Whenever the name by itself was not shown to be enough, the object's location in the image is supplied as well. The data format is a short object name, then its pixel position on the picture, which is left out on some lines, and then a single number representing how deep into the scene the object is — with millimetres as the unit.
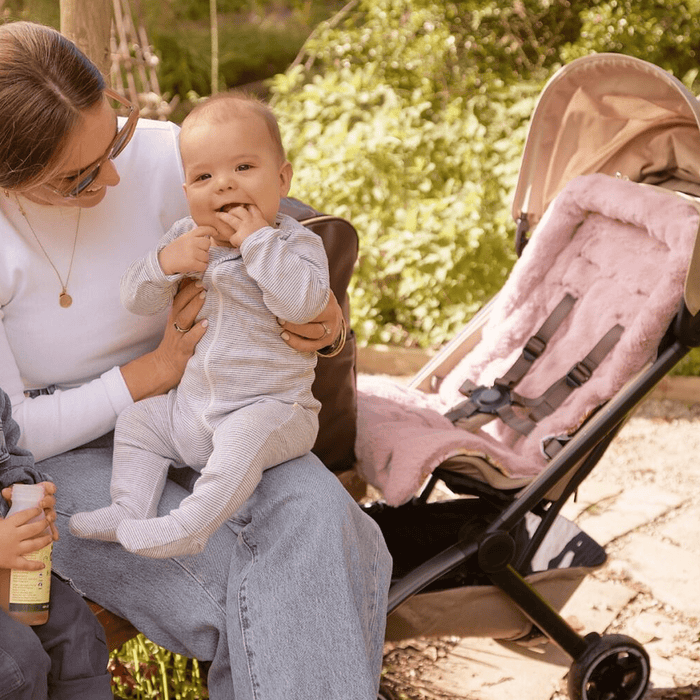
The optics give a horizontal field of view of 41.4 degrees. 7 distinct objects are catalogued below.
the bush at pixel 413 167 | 4426
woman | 1646
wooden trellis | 3677
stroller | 2105
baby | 1743
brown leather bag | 2076
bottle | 1545
